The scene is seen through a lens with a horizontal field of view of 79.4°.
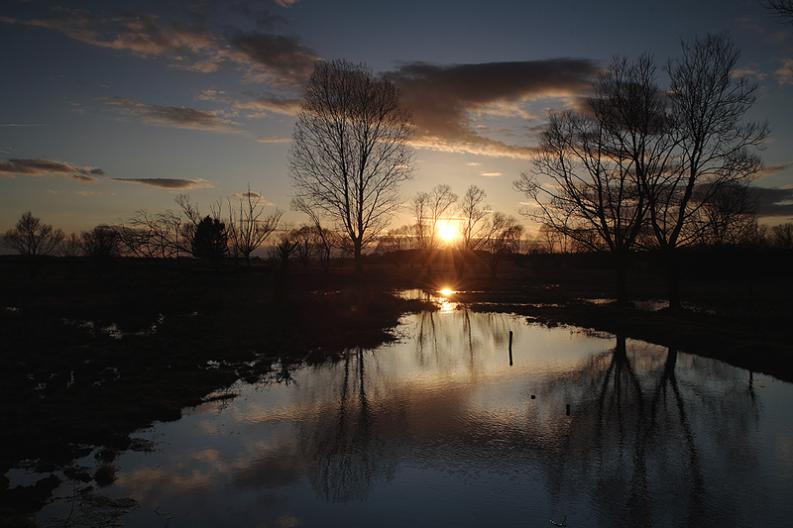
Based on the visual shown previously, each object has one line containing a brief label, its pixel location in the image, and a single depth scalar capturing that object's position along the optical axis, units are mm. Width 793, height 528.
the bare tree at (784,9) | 13451
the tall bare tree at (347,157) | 35750
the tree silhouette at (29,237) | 92688
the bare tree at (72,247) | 87900
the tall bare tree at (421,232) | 87188
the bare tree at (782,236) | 80988
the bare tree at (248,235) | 43469
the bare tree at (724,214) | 25281
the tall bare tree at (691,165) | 25578
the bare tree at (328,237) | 38012
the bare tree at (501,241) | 74125
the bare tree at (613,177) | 29844
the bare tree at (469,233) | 86688
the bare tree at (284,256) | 28875
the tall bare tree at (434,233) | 86250
